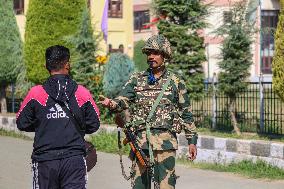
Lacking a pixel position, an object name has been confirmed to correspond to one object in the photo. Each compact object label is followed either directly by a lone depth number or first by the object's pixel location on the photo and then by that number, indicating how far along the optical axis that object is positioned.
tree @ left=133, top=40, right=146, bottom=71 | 37.66
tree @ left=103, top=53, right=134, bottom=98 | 16.73
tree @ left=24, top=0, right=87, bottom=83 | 19.45
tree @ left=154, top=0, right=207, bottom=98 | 14.89
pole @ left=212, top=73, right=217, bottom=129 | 14.44
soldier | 6.57
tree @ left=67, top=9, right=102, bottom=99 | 17.56
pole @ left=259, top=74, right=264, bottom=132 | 13.24
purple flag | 25.17
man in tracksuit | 5.59
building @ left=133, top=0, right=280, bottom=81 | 41.31
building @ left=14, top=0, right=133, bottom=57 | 42.47
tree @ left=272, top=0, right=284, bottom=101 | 11.70
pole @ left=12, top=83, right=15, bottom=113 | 22.03
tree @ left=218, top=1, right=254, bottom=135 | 13.69
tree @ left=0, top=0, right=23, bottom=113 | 21.52
